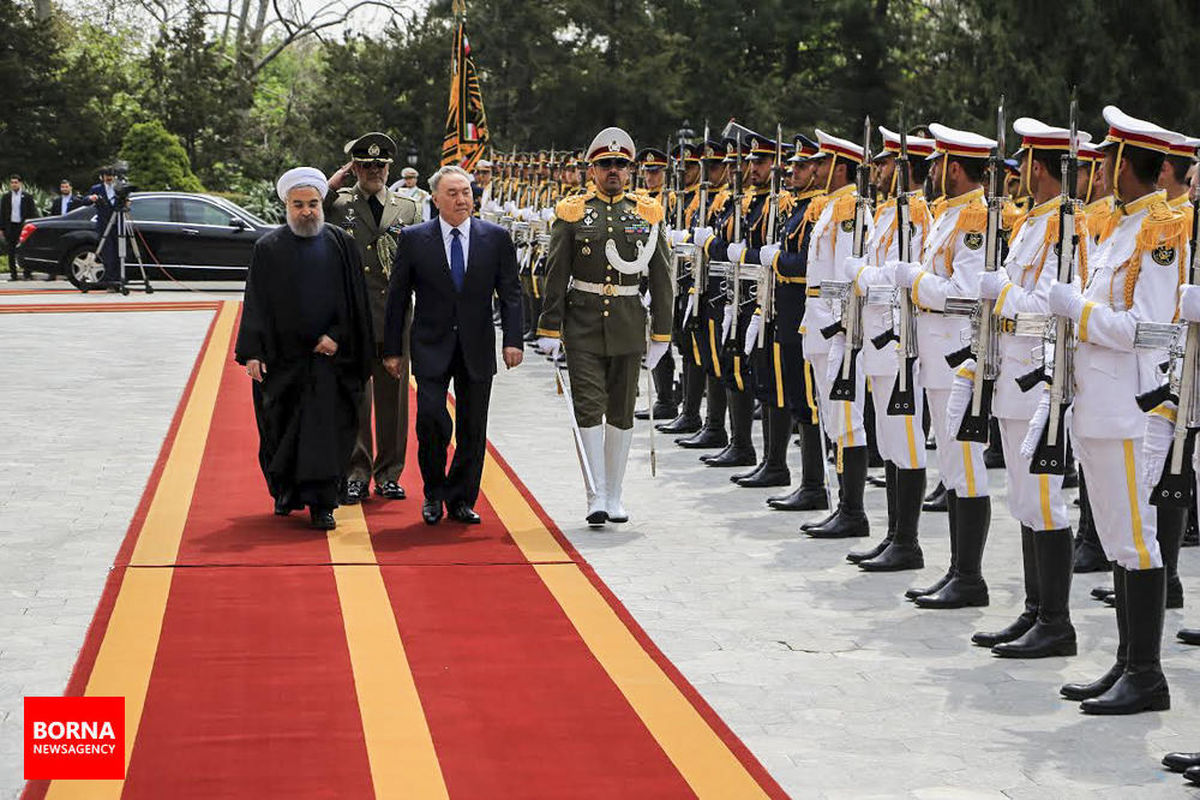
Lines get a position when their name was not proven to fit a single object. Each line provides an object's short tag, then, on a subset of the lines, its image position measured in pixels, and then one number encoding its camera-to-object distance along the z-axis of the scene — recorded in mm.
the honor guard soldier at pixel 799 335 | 11047
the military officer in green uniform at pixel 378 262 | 11141
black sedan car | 28516
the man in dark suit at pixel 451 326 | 10273
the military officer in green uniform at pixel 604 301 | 10438
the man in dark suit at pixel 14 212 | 32062
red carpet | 5934
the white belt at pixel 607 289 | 10477
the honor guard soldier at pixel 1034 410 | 7391
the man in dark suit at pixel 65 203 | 30703
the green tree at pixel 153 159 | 40188
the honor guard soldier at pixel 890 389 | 9312
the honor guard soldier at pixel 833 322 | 10148
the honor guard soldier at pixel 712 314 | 13391
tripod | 27438
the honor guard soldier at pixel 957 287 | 8320
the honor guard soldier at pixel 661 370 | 15531
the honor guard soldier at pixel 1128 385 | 6551
